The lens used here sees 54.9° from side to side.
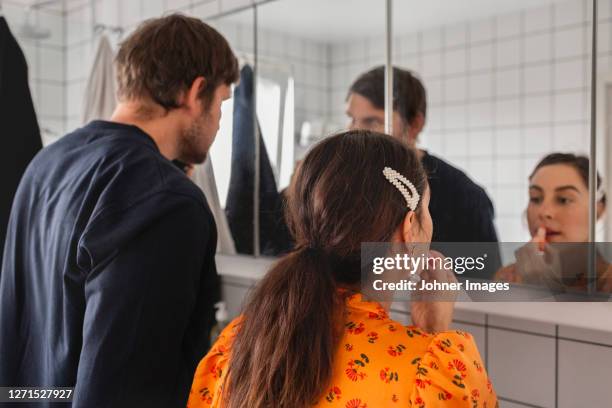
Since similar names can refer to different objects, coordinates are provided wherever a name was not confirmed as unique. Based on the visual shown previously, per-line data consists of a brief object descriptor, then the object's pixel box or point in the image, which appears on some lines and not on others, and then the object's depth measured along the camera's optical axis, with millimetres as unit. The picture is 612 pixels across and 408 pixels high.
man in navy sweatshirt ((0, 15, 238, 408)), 878
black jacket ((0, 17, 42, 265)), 1550
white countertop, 855
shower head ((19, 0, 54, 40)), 1979
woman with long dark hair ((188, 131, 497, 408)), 686
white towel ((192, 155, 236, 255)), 1362
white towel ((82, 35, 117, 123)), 1697
